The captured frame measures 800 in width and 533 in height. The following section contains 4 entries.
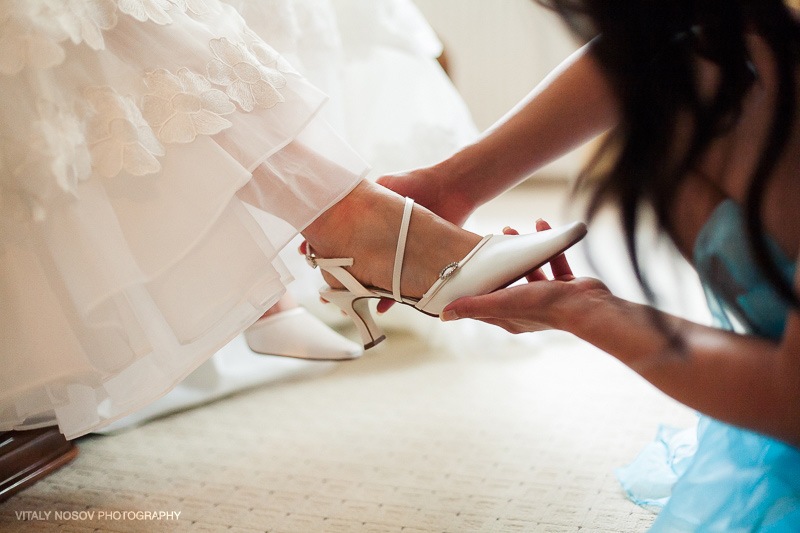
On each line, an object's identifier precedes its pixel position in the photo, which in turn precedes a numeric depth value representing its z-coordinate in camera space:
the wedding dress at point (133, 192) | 0.60
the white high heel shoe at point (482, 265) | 0.65
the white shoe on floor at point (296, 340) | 0.96
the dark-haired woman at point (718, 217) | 0.50
